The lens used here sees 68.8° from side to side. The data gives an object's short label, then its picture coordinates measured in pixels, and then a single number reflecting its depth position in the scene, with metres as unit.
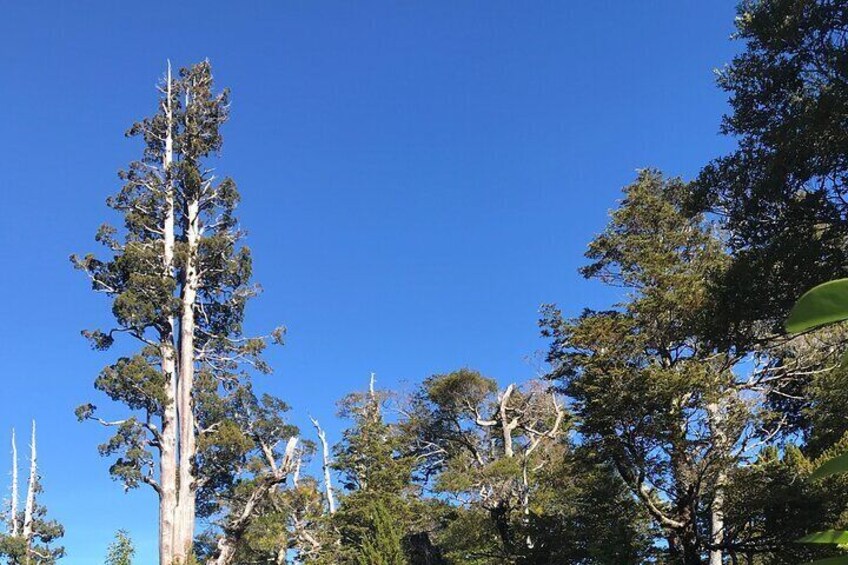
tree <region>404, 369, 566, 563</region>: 15.70
